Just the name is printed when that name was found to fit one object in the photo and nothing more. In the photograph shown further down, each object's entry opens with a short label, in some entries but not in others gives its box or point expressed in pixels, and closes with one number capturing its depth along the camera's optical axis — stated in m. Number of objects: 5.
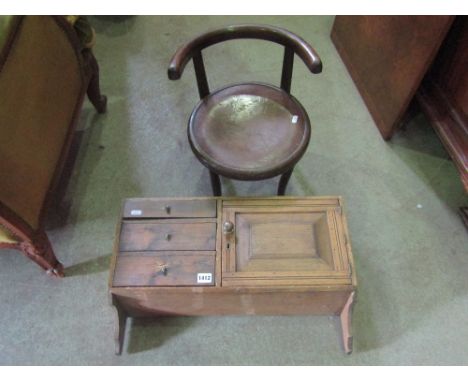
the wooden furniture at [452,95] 1.57
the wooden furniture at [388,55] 1.62
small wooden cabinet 1.23
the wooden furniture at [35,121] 1.23
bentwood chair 1.31
